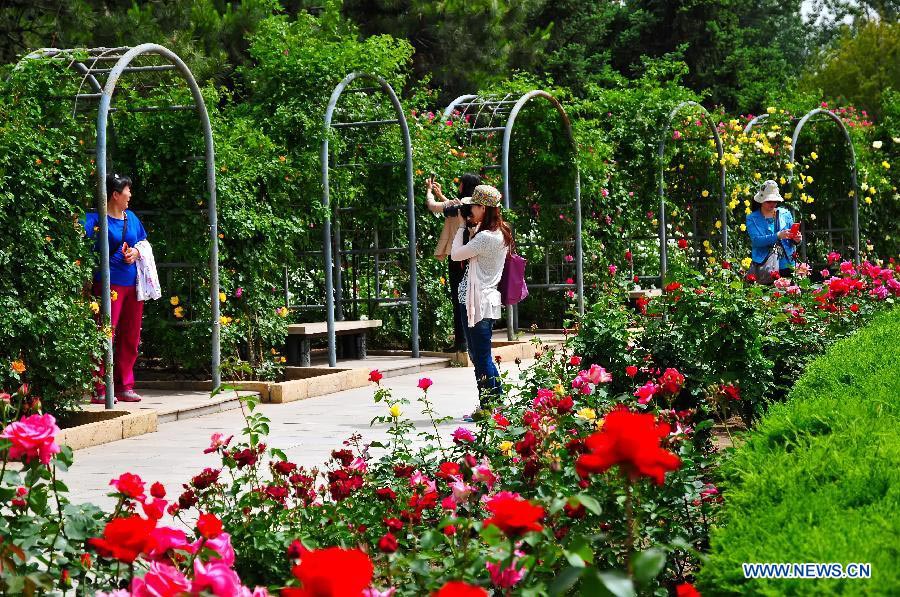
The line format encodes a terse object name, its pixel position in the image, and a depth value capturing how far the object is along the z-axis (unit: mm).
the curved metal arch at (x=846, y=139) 19422
